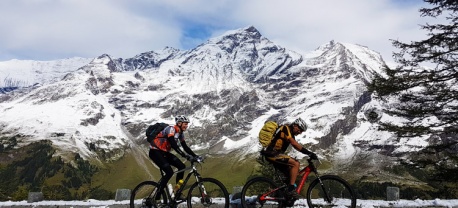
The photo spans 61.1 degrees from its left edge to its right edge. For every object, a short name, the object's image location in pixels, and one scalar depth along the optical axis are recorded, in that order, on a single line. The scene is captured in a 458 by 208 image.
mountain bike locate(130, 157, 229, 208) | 13.56
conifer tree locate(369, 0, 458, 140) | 23.62
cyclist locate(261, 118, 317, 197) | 12.98
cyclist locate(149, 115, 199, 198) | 13.80
